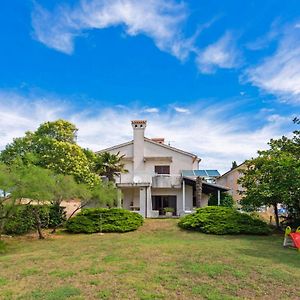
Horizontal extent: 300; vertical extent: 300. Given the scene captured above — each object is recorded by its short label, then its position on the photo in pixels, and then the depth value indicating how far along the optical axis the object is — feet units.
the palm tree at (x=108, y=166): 92.12
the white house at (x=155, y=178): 96.53
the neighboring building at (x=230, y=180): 147.22
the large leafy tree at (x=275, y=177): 58.54
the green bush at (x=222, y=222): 67.21
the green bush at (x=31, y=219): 68.28
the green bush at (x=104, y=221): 72.33
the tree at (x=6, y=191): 46.46
